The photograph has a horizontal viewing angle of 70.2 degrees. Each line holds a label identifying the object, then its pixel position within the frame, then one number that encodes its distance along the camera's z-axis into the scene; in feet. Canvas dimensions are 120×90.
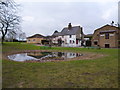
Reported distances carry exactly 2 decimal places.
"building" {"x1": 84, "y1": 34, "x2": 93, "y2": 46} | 113.43
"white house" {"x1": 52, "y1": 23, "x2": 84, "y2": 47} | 119.03
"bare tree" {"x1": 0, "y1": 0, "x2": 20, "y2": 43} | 44.42
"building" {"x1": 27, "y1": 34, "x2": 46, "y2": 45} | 165.84
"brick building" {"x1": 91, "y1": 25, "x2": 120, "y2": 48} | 89.13
